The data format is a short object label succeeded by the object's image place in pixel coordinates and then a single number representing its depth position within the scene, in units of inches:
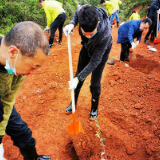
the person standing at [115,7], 307.4
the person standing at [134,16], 273.6
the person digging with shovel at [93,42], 57.9
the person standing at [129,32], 146.6
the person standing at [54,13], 183.2
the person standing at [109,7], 288.2
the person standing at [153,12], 218.2
